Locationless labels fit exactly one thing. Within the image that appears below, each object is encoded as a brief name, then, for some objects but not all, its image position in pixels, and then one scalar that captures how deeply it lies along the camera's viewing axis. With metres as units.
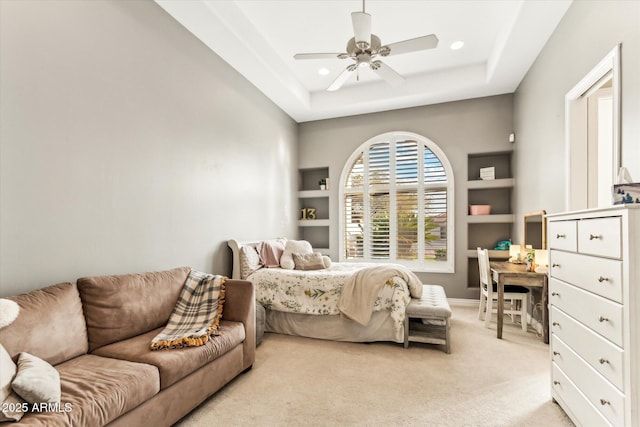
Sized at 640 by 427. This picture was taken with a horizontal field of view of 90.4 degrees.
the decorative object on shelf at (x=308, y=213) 5.90
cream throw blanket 3.12
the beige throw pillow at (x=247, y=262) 3.62
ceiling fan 2.57
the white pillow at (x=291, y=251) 4.01
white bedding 3.10
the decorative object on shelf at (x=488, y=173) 4.84
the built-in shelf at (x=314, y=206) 5.79
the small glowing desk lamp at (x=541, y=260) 3.33
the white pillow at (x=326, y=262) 4.21
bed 3.13
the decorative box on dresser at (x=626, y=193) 1.54
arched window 5.07
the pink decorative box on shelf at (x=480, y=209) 4.86
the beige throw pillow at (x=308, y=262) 4.07
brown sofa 1.46
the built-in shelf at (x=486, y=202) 4.86
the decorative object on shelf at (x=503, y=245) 4.68
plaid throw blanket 2.02
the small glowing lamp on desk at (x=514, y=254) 3.97
